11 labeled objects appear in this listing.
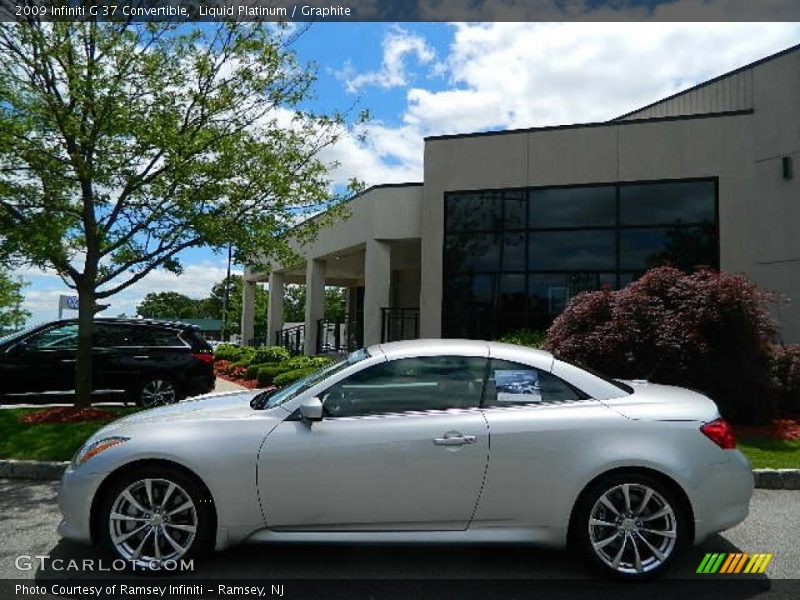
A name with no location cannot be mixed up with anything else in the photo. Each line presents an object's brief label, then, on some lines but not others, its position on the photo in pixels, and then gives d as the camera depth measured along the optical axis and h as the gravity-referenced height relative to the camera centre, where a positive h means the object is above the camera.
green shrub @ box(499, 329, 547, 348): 13.46 -0.04
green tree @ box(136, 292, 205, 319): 126.69 +4.11
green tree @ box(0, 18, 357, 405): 8.57 +2.35
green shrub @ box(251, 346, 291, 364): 20.80 -0.80
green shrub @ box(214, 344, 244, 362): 25.20 -0.93
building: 13.43 +2.94
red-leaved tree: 9.29 -0.05
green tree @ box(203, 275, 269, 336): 65.31 +3.08
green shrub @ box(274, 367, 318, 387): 14.00 -0.97
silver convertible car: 4.05 -0.91
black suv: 10.96 -0.61
